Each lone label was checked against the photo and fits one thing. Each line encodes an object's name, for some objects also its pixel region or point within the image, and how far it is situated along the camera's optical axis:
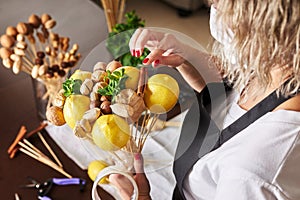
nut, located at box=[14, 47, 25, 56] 1.12
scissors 1.05
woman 0.65
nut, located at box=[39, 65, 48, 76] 1.12
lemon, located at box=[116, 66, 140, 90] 0.76
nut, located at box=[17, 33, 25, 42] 1.14
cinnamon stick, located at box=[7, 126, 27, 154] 1.13
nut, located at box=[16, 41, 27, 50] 1.12
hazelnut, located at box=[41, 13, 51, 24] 1.20
